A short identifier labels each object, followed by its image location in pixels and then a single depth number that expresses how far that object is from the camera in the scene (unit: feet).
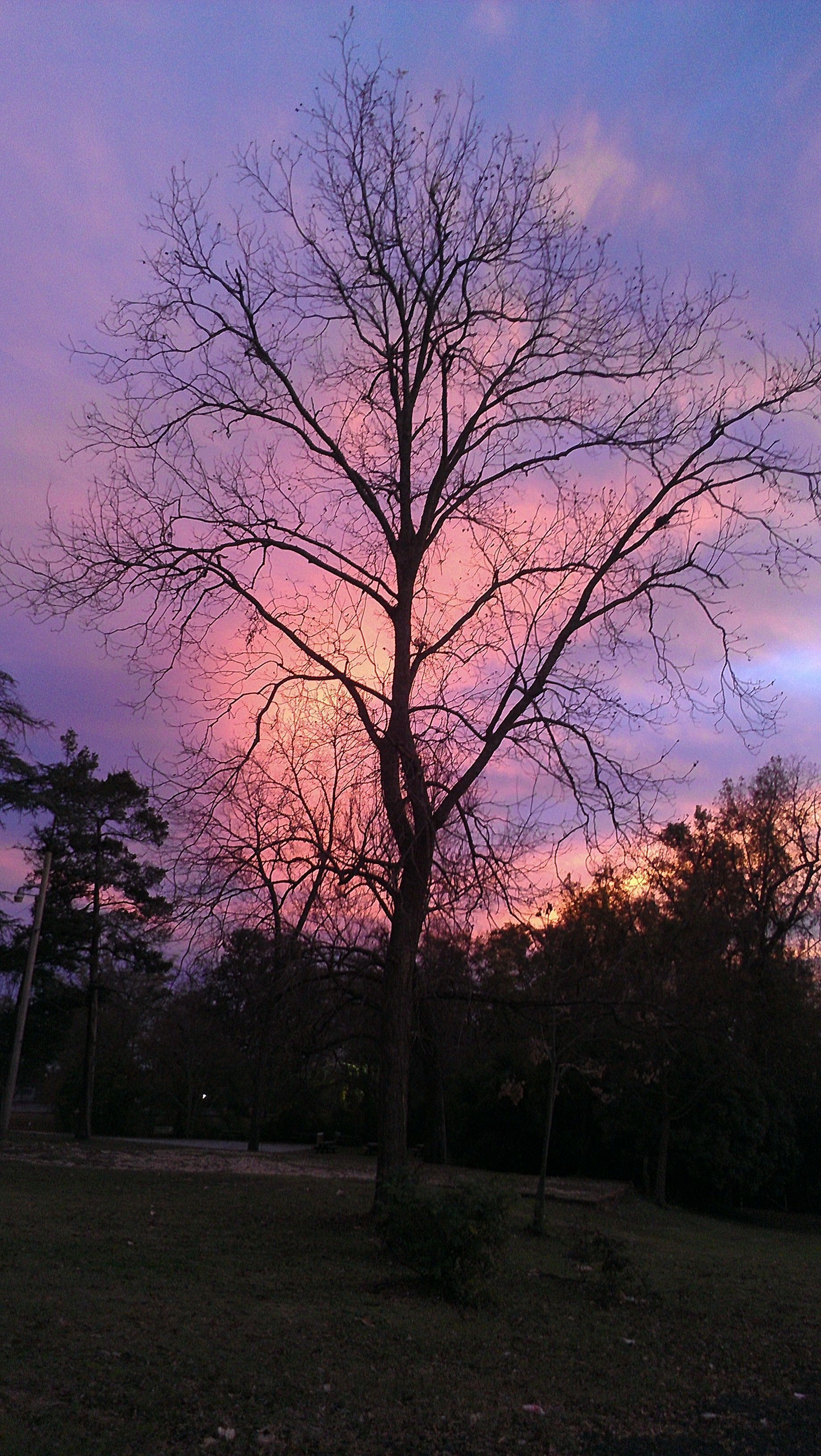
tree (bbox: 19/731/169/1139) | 86.48
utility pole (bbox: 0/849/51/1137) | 75.36
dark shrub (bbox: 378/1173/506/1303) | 26.30
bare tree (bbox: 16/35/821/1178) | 35.68
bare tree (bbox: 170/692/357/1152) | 32.94
